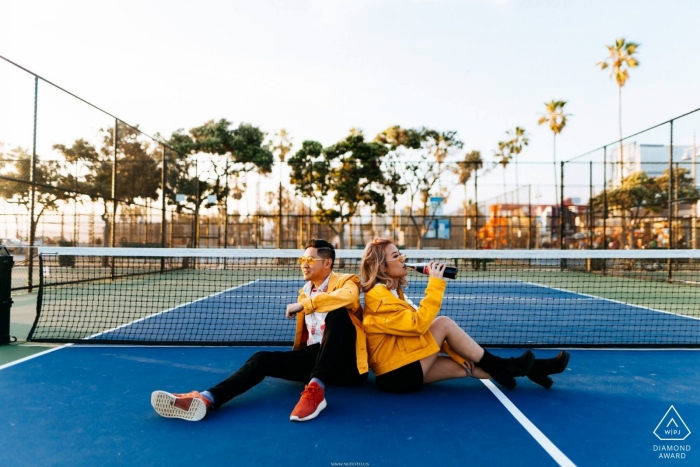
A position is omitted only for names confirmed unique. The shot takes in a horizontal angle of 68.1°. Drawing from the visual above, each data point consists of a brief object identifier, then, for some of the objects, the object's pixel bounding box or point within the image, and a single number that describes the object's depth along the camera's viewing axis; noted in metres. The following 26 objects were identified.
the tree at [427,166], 22.08
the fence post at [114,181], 12.61
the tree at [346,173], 22.83
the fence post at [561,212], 18.92
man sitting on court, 3.07
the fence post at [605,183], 17.08
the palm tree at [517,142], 32.38
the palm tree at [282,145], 39.31
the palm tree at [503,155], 28.06
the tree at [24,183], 9.33
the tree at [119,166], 13.03
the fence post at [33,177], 9.53
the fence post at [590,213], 17.94
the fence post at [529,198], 21.25
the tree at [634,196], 20.39
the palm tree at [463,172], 26.05
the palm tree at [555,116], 32.94
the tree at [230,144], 23.88
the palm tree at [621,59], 29.21
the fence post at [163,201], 15.74
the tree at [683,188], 13.70
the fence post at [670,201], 13.61
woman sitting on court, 3.29
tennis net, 5.48
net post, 5.16
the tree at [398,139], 26.20
